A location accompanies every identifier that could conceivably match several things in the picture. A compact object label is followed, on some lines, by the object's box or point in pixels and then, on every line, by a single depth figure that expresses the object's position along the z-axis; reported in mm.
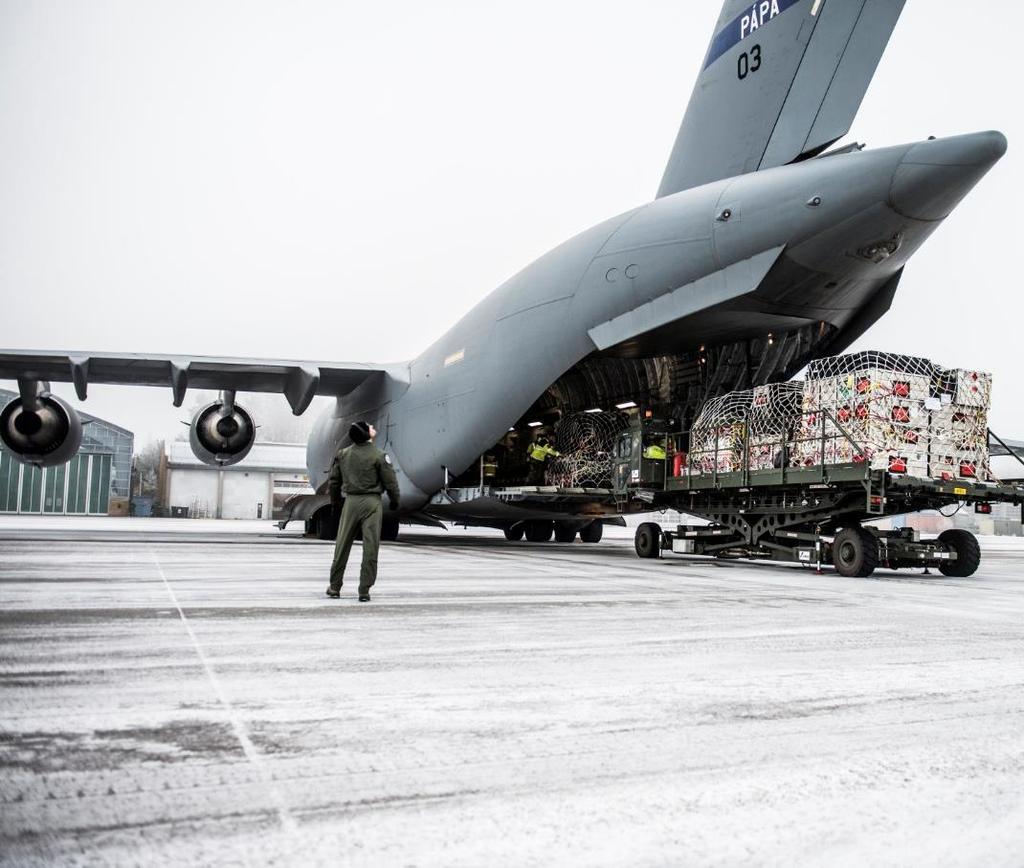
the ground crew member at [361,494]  6617
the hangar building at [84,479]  46906
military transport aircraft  10625
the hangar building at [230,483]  52875
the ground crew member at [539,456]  15859
